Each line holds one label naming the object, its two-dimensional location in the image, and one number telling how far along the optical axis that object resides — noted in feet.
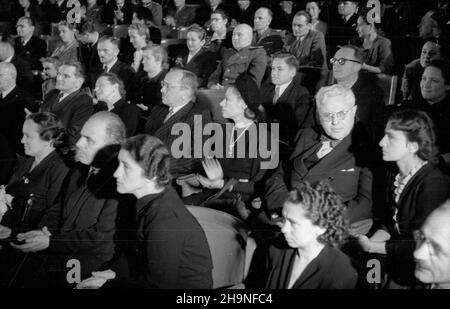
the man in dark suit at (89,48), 17.38
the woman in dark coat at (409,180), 6.84
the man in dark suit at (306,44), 16.15
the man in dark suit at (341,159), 7.83
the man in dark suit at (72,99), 12.67
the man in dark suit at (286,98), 12.17
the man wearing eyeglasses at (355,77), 11.71
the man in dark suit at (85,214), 7.48
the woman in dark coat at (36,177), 8.62
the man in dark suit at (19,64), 16.97
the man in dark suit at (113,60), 15.80
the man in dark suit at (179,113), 10.92
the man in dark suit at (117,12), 20.83
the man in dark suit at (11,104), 13.73
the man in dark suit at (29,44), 19.28
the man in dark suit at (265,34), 17.08
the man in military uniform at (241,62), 15.16
